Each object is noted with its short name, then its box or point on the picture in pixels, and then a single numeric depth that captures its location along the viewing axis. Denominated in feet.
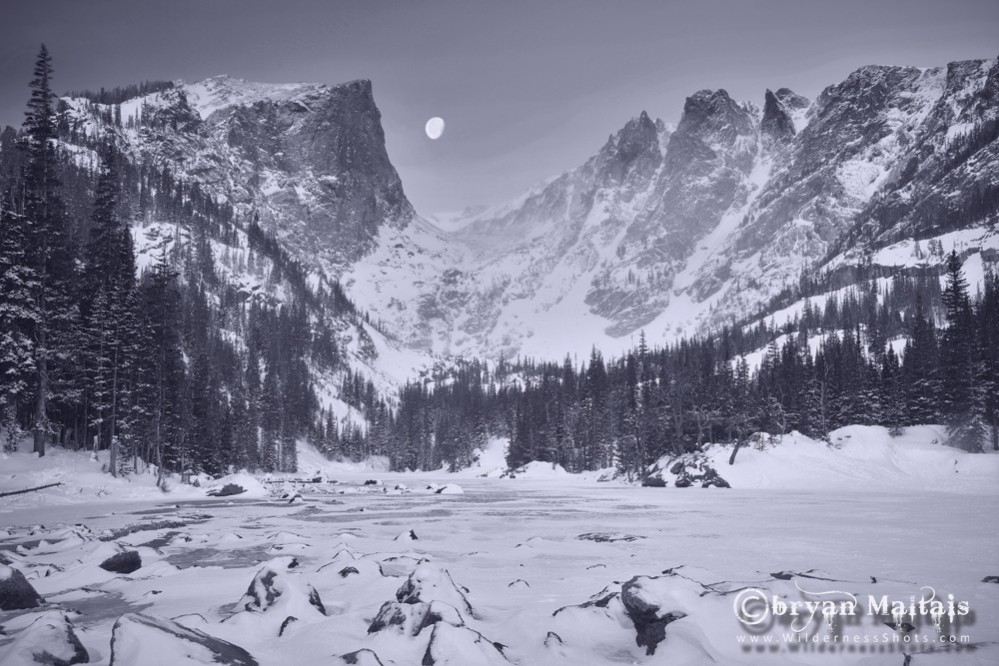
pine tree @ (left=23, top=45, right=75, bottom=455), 118.93
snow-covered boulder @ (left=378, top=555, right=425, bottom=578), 43.24
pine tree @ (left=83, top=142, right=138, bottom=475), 134.41
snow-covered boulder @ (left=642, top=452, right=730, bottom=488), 190.03
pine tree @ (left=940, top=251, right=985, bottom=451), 189.67
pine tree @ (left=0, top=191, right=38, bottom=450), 111.55
